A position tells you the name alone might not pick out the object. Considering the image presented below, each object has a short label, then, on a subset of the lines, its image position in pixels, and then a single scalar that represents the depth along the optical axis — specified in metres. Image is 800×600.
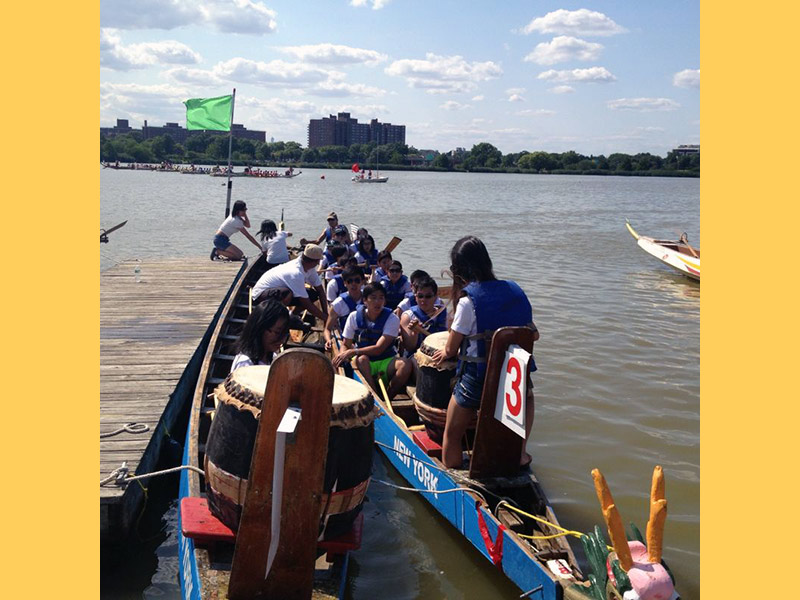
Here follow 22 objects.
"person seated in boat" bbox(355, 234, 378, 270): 13.12
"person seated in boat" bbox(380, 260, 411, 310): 9.93
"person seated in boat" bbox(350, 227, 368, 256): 13.99
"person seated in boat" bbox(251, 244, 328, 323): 9.00
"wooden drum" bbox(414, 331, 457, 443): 5.96
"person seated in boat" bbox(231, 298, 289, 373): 4.66
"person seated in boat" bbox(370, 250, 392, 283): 10.81
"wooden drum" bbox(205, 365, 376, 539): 3.59
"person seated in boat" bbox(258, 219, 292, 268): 13.52
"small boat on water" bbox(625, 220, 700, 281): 19.64
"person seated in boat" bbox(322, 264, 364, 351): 8.19
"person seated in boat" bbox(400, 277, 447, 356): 7.71
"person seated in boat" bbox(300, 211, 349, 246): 15.92
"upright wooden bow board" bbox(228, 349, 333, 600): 3.20
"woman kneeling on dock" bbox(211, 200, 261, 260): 14.85
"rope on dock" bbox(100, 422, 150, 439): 6.10
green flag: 15.83
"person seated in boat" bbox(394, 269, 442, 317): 8.23
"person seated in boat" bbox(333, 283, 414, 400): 7.54
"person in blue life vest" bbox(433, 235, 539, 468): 5.07
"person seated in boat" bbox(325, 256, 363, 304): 9.82
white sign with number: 4.71
